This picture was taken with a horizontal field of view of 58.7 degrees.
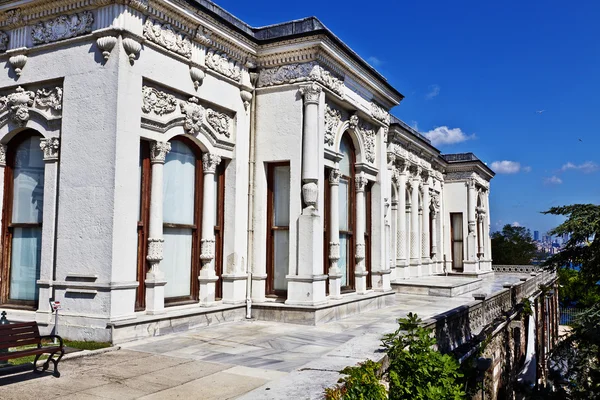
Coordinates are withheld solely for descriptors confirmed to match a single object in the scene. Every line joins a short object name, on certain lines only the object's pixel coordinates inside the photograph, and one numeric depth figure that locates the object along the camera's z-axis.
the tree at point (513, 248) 50.47
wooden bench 6.56
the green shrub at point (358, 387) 5.59
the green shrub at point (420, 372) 6.59
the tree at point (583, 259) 7.36
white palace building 9.76
